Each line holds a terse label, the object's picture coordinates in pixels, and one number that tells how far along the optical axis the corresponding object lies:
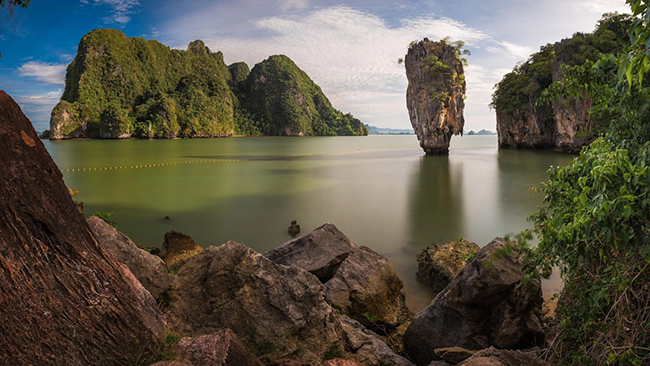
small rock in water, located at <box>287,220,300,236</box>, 12.05
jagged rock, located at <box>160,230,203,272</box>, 7.86
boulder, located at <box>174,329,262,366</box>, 2.71
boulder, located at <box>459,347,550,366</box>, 3.20
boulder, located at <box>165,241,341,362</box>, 3.73
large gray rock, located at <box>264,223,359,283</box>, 6.80
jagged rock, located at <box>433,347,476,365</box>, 4.08
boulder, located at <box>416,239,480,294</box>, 7.39
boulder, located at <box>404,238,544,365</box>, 4.54
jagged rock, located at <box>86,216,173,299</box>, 4.27
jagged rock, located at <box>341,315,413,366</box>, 4.05
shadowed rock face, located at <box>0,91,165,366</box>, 2.40
